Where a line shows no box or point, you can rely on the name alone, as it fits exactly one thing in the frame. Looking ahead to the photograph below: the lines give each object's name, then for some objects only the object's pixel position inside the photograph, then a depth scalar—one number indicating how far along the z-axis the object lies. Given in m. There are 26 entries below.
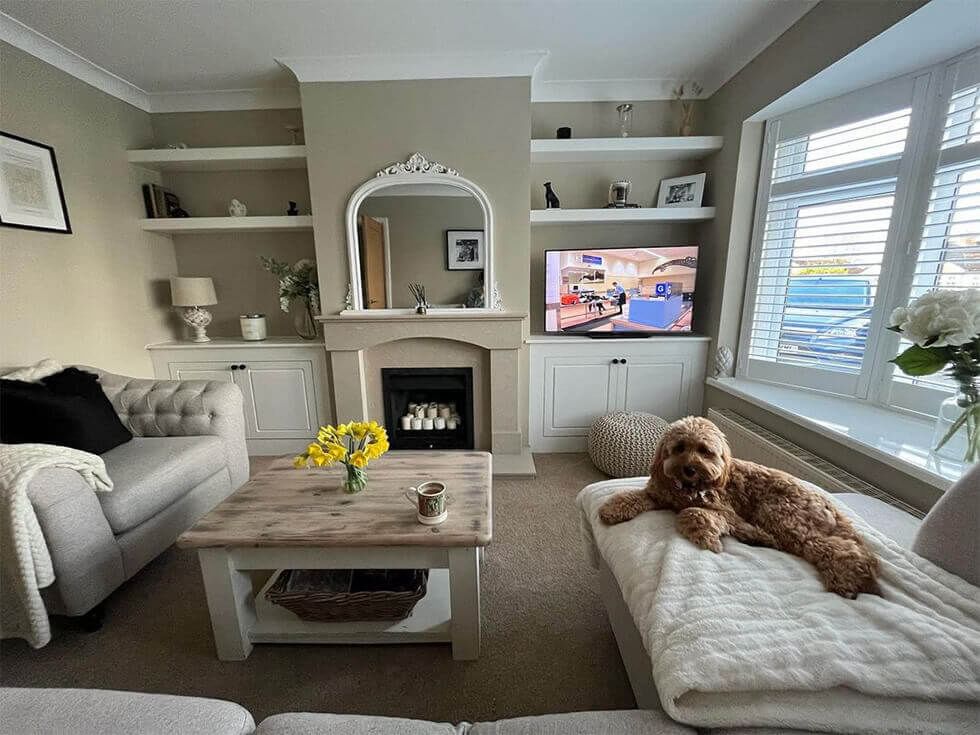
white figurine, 2.73
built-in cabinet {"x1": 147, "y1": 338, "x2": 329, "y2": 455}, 2.73
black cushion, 1.55
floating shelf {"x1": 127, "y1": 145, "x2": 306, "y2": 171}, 2.54
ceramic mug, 1.23
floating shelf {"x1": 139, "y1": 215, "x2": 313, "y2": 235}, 2.62
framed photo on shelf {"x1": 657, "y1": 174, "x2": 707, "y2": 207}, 2.65
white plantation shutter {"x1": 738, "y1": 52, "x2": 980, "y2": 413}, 1.55
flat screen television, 2.65
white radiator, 1.49
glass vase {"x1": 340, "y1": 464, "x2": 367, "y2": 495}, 1.42
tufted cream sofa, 1.29
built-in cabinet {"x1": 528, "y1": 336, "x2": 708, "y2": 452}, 2.70
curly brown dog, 0.90
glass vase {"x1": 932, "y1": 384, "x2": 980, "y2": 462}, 1.14
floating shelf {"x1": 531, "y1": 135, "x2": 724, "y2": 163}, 2.50
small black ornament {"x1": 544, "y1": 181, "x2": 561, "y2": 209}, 2.67
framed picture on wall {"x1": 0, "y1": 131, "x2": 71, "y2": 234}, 1.93
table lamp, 2.66
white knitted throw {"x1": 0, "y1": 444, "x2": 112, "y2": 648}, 1.17
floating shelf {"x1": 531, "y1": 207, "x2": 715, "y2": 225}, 2.57
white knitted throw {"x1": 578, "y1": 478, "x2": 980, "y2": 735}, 0.65
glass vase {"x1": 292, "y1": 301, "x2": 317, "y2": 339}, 2.89
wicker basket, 1.26
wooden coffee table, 1.17
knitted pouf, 2.39
